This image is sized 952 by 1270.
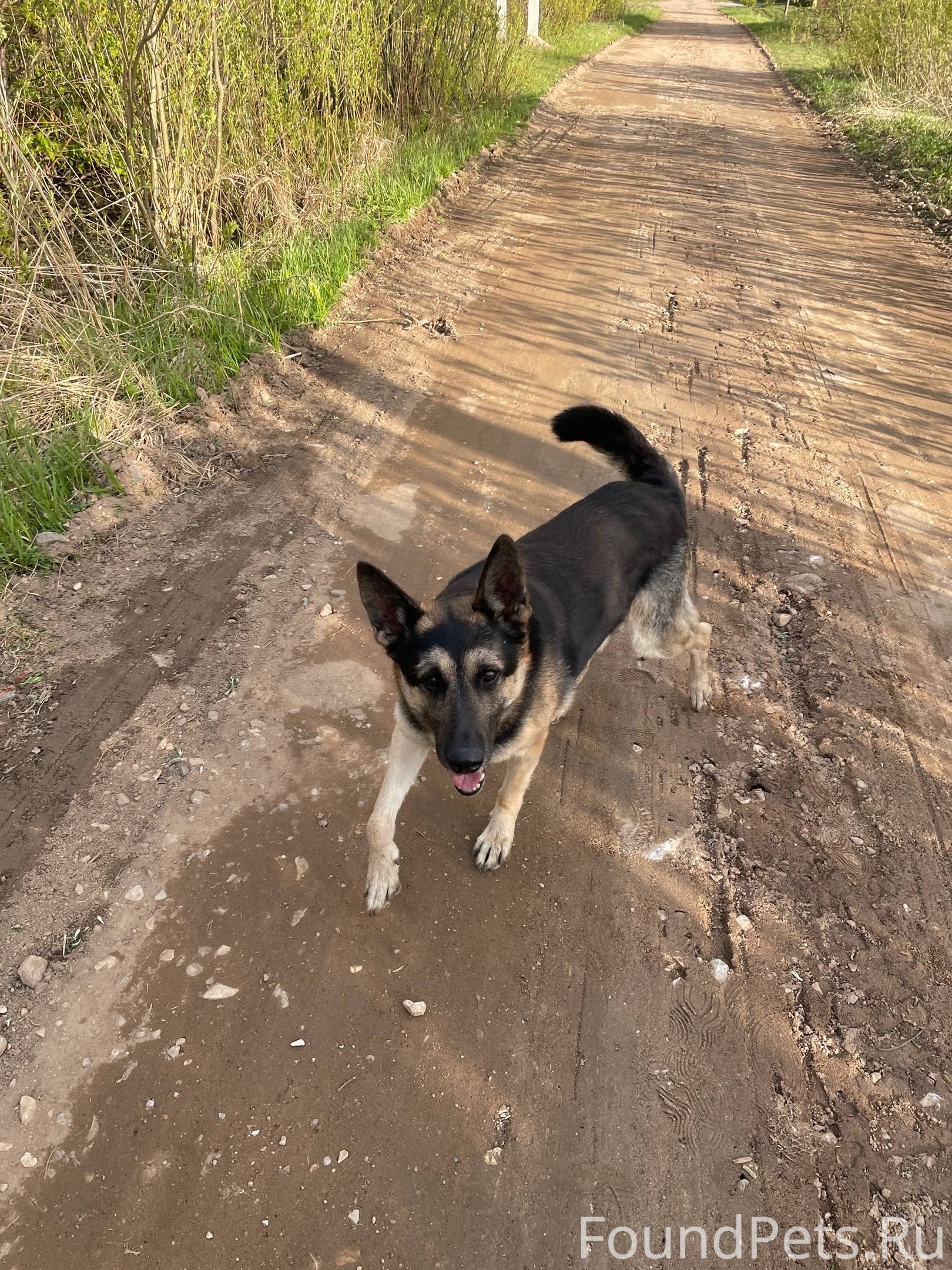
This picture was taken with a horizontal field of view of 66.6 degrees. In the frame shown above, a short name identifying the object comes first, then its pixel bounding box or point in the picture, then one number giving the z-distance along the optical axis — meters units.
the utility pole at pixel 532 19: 20.44
